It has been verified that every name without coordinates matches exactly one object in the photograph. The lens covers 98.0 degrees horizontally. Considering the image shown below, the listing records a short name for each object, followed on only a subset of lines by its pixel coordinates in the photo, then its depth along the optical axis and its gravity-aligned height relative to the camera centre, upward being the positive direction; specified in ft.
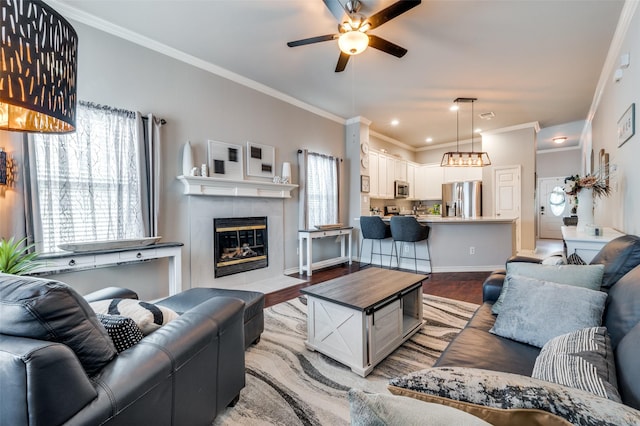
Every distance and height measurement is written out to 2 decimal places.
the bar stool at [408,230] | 14.88 -1.42
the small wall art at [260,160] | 13.26 +2.27
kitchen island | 15.55 -2.33
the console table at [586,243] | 7.66 -1.19
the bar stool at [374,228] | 16.25 -1.43
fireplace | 12.12 -1.80
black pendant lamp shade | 2.35 +1.39
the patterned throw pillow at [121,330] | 3.42 -1.54
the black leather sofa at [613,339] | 2.74 -1.73
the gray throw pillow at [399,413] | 1.46 -1.14
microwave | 22.81 +1.25
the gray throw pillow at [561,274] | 4.96 -1.38
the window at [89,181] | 7.93 +0.85
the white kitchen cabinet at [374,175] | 20.08 +2.14
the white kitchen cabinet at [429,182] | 24.74 +1.97
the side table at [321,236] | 14.98 -2.46
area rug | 4.93 -3.70
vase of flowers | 9.58 +0.34
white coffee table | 6.03 -2.67
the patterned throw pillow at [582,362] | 2.47 -1.68
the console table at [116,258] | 7.33 -1.48
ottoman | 6.49 -2.30
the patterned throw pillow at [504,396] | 1.64 -1.29
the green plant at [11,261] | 5.55 -1.06
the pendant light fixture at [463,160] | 16.35 +2.57
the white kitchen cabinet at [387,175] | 21.26 +2.32
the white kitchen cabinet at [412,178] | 24.70 +2.32
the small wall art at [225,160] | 11.87 +2.03
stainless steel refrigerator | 21.07 +0.32
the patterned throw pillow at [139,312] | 4.01 -1.57
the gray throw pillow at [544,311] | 4.31 -1.78
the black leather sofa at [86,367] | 2.27 -1.67
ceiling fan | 7.36 +5.04
